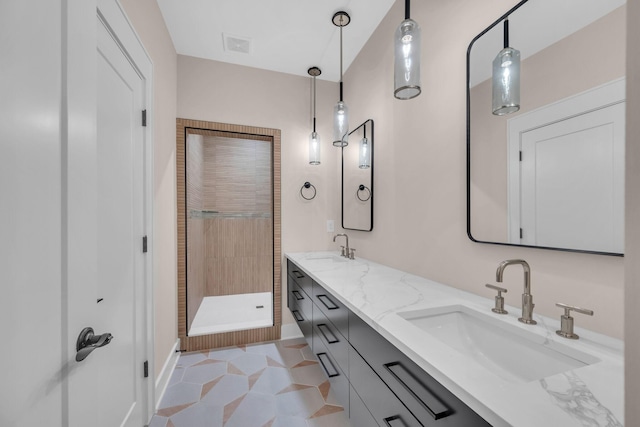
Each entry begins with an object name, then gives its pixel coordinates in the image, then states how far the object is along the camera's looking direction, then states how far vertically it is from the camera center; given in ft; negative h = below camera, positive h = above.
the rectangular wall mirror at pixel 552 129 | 2.55 +0.99
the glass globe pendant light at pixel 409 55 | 3.62 +2.22
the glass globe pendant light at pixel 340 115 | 6.26 +2.38
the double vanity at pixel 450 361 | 1.82 -1.34
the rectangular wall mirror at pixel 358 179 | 7.20 +1.03
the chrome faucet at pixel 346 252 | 7.88 -1.16
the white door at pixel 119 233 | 3.65 -0.31
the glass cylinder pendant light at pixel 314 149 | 8.24 +2.05
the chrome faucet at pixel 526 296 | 2.95 -0.95
